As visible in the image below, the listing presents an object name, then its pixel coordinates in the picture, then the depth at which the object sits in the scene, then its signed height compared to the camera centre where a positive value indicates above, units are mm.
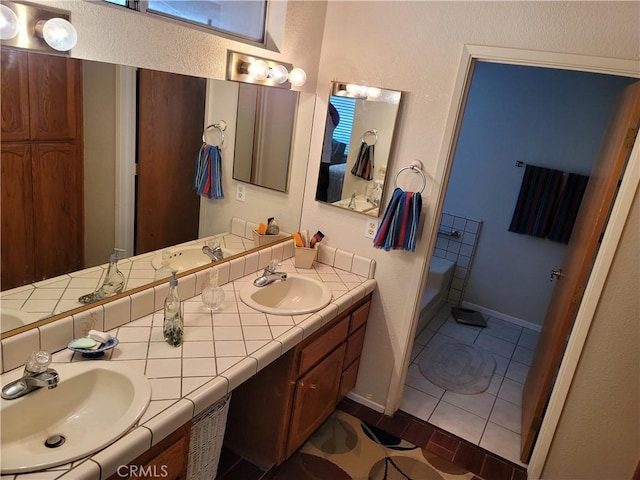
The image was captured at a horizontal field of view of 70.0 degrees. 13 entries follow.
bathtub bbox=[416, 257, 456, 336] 3838 -1392
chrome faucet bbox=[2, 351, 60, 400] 1263 -837
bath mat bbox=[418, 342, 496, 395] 3162 -1682
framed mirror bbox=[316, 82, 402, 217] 2416 -169
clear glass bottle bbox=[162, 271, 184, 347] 1659 -819
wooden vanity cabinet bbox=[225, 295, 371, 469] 2055 -1340
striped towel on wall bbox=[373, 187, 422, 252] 2318 -500
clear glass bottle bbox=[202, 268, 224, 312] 1987 -853
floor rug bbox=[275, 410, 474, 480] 2270 -1710
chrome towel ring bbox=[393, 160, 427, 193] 2350 -229
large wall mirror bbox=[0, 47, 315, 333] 1487 -398
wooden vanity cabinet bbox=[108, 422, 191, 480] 1253 -1045
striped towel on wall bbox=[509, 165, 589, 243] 3787 -493
